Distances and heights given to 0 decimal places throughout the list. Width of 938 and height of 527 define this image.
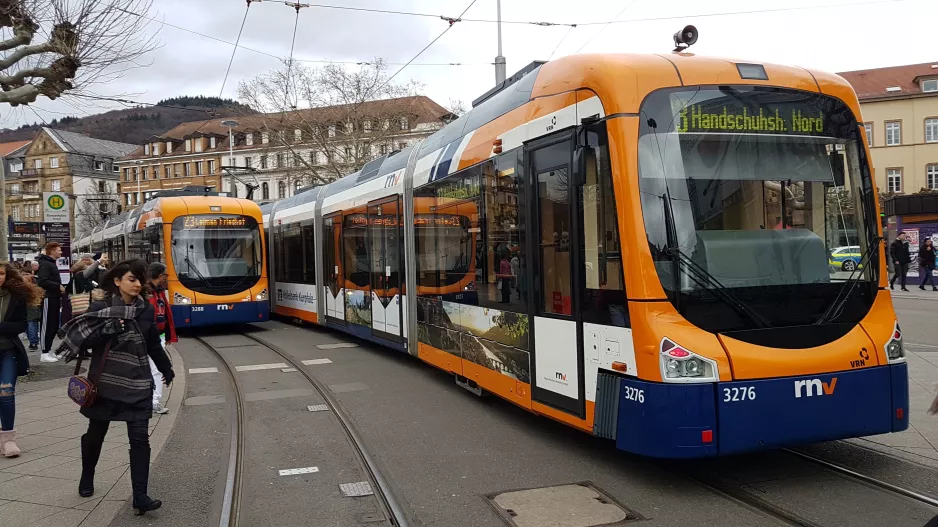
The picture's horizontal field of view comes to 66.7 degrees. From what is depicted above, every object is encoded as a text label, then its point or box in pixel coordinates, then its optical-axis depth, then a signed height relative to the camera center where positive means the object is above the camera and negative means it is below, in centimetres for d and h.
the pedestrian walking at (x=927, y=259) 2192 -82
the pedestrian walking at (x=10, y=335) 584 -60
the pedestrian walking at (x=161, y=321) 768 -72
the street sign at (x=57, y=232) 2117 +86
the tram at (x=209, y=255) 1513 +3
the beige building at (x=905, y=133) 5238 +747
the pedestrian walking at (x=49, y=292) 1100 -50
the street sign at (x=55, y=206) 1790 +138
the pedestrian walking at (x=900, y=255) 2166 -66
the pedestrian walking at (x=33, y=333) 1342 -136
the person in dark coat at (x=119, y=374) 462 -75
